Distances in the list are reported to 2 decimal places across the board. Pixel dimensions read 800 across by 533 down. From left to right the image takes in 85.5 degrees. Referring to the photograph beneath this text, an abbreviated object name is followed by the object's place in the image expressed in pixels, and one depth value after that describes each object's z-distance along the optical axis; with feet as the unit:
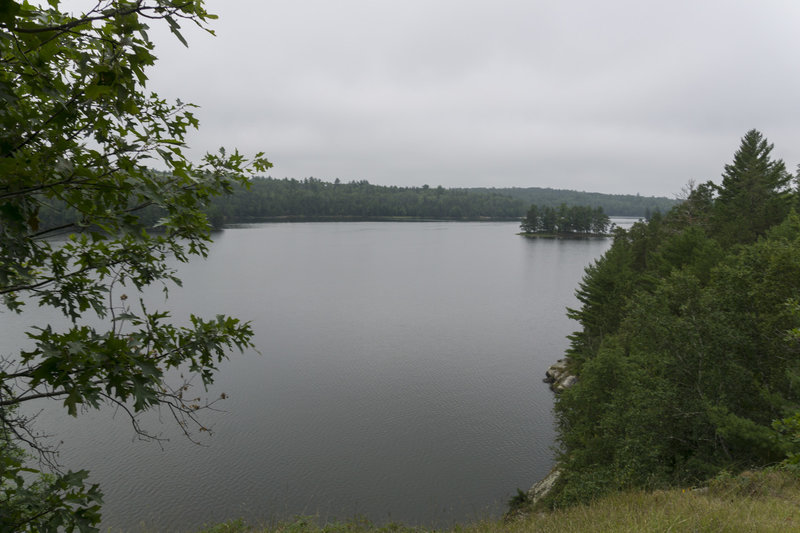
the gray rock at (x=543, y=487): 48.21
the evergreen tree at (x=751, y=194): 84.07
